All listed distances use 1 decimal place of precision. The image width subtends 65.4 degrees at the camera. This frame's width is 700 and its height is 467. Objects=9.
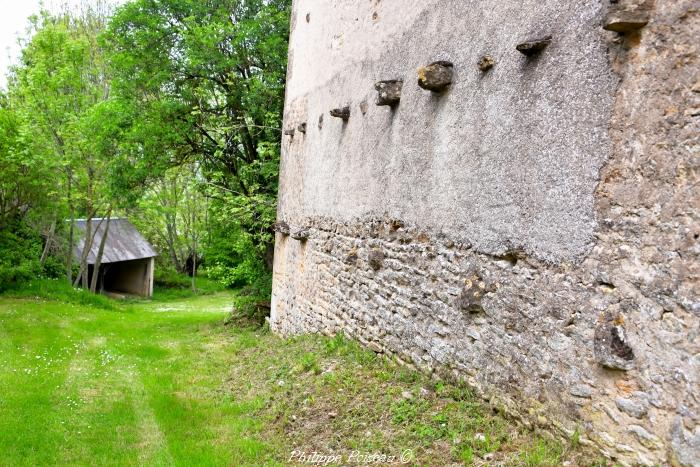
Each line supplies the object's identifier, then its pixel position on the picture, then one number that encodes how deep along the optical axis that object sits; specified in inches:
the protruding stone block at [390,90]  224.8
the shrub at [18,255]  678.5
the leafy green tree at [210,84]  502.0
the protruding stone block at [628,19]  115.2
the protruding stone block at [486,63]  165.8
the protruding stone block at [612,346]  117.1
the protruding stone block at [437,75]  187.5
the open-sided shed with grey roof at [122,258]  974.8
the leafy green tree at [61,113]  703.1
